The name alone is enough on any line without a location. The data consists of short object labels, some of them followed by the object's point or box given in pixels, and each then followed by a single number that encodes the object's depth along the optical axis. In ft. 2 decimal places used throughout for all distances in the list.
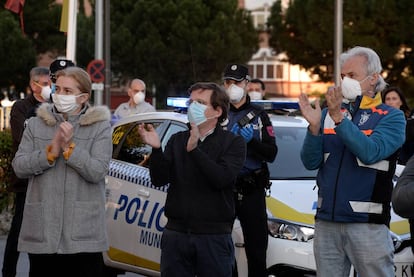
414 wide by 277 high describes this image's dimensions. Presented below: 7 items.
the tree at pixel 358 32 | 209.32
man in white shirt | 79.81
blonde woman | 32.73
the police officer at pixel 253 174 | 39.24
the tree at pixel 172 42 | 237.32
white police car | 39.60
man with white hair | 30.96
